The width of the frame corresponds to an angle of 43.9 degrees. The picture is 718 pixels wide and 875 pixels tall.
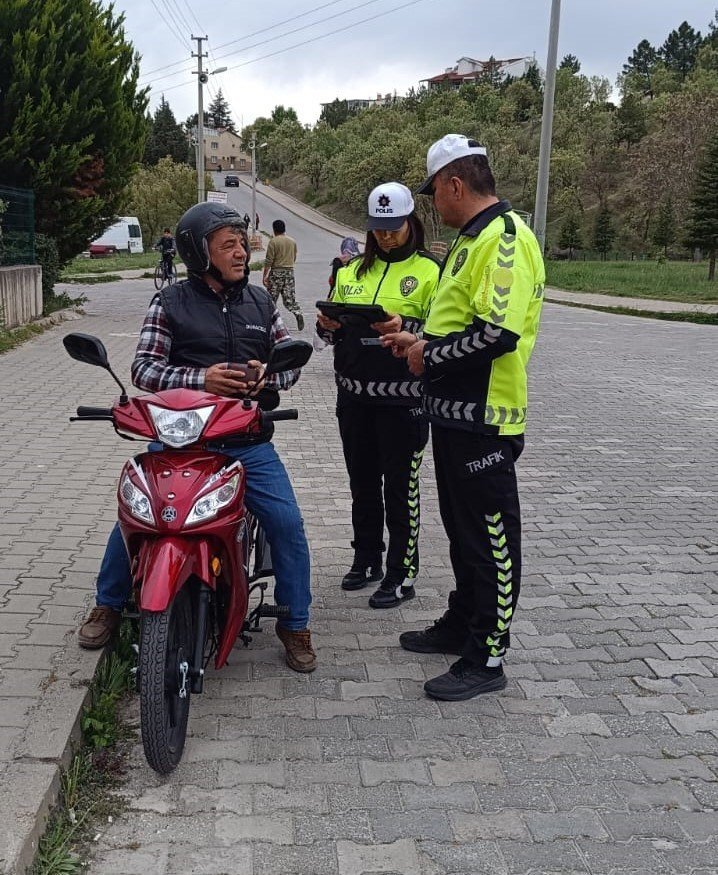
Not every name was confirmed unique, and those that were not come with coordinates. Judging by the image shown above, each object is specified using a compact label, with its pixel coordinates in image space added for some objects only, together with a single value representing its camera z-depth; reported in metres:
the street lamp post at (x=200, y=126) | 37.19
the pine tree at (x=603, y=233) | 50.22
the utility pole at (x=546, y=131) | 23.14
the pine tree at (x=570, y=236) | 50.09
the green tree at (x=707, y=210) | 31.34
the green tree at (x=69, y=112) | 13.61
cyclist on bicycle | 24.88
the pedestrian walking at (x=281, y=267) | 14.10
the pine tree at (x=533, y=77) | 96.51
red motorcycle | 2.73
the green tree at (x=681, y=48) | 107.12
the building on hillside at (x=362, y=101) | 139.60
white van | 42.06
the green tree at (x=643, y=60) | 109.78
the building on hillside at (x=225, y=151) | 143.25
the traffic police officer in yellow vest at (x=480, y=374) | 3.12
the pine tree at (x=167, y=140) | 100.50
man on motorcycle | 3.27
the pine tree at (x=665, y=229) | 45.44
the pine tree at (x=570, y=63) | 113.09
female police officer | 4.06
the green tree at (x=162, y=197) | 48.59
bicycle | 24.93
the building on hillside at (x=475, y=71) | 117.75
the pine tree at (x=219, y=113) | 165.00
